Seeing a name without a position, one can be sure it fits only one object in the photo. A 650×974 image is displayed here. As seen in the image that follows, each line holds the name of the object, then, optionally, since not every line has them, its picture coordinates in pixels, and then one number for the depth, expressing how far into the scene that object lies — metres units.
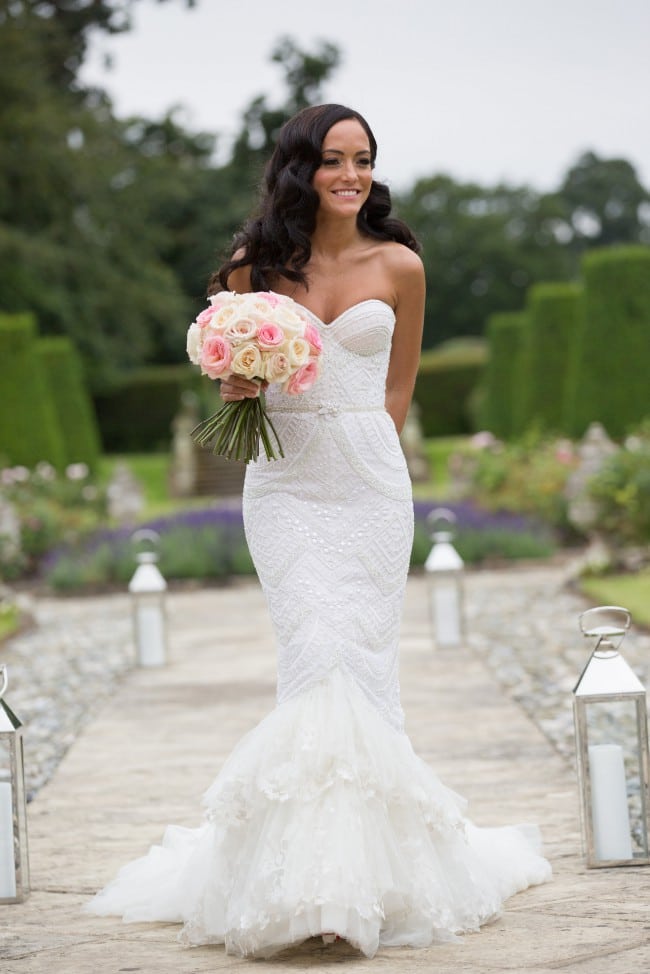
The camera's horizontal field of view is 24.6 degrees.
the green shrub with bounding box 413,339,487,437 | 39.59
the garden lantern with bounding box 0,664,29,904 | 4.34
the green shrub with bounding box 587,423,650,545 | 12.51
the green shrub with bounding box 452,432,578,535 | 17.17
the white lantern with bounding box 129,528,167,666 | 9.58
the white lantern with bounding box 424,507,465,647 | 9.75
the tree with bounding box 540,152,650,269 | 64.62
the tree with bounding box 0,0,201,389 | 26.31
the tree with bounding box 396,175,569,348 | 57.84
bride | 3.64
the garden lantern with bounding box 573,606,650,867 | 4.34
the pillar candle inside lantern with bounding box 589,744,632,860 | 4.34
